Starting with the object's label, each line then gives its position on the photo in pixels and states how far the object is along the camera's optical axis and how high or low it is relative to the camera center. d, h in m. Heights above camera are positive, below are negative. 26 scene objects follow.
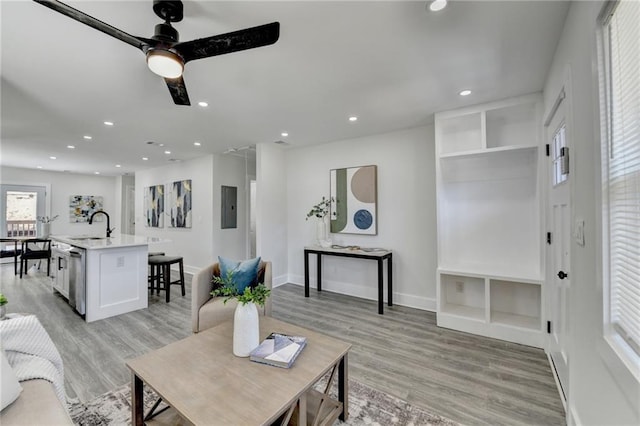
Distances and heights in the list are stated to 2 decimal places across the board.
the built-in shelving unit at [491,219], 2.83 -0.05
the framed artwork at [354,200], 4.08 +0.23
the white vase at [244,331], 1.61 -0.70
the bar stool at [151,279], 4.28 -1.03
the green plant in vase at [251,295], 1.64 -0.50
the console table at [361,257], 3.51 -0.58
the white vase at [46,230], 5.43 -0.30
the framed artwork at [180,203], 5.93 +0.26
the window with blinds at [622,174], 0.93 +0.15
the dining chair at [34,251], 5.29 -0.72
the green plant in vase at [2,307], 1.69 -0.59
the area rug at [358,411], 1.71 -1.30
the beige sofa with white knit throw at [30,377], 1.08 -0.78
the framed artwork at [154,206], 6.54 +0.23
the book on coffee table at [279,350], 1.51 -0.80
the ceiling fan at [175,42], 1.43 +0.95
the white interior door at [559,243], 1.86 -0.23
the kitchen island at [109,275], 3.33 -0.78
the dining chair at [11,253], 5.43 -0.82
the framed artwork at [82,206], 7.98 +0.26
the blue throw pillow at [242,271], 2.62 -0.55
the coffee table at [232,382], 1.17 -0.84
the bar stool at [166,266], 3.96 -0.78
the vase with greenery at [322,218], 4.32 -0.06
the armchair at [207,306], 2.54 -0.88
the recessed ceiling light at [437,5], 1.50 +1.18
